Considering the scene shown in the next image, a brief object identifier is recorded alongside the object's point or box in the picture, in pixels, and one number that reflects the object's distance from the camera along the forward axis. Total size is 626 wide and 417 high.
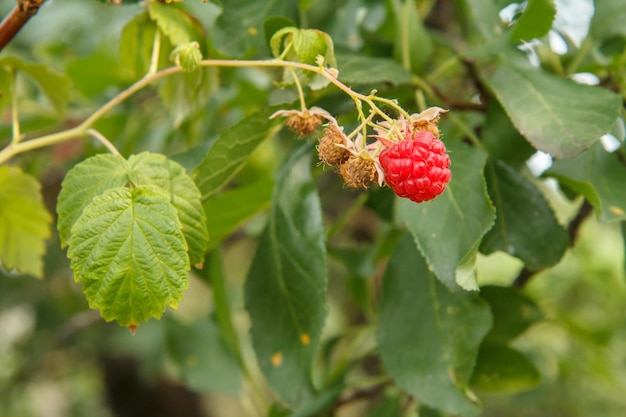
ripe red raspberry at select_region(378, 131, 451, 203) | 0.34
